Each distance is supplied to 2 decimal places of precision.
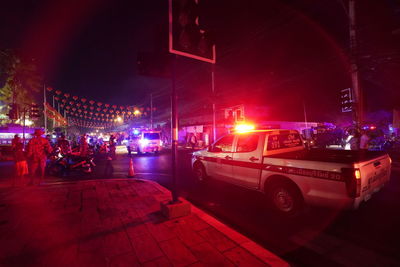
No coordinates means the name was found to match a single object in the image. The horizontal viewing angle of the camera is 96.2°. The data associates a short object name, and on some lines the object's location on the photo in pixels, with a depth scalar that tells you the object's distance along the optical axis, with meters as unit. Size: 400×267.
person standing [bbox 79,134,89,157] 9.91
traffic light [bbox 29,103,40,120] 16.00
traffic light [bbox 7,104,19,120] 15.72
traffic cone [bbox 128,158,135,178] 8.33
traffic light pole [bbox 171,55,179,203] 3.80
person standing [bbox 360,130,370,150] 10.57
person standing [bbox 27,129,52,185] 6.62
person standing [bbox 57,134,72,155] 9.35
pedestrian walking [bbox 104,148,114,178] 8.91
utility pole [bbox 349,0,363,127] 9.98
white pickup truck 3.30
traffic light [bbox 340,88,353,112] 10.78
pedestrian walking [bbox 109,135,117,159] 14.23
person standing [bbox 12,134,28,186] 7.04
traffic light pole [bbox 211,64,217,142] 20.97
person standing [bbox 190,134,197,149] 24.22
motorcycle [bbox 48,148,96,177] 9.05
